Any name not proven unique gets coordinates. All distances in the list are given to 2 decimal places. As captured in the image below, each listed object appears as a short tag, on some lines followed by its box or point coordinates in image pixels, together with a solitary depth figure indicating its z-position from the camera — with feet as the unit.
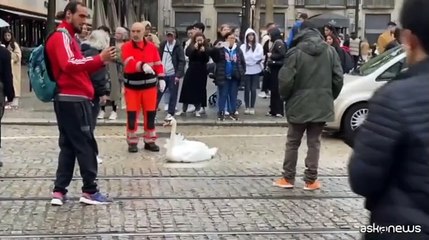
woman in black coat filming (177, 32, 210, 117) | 48.57
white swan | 32.68
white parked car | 40.29
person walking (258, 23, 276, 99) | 56.21
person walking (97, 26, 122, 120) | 47.57
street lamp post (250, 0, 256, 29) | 124.36
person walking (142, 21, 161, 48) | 36.47
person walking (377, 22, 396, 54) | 53.36
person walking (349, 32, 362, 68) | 77.25
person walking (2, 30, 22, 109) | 57.11
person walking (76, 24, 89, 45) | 32.07
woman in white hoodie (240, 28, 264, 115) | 52.21
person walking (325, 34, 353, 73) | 49.57
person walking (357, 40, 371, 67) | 76.79
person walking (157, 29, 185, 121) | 48.08
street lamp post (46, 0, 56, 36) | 80.89
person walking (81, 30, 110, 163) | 31.96
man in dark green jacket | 25.73
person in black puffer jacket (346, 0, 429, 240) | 8.66
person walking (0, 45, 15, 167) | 32.48
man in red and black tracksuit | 22.47
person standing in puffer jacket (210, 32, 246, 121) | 48.03
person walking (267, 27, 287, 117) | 50.14
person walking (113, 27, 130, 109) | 44.60
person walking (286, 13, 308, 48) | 42.36
